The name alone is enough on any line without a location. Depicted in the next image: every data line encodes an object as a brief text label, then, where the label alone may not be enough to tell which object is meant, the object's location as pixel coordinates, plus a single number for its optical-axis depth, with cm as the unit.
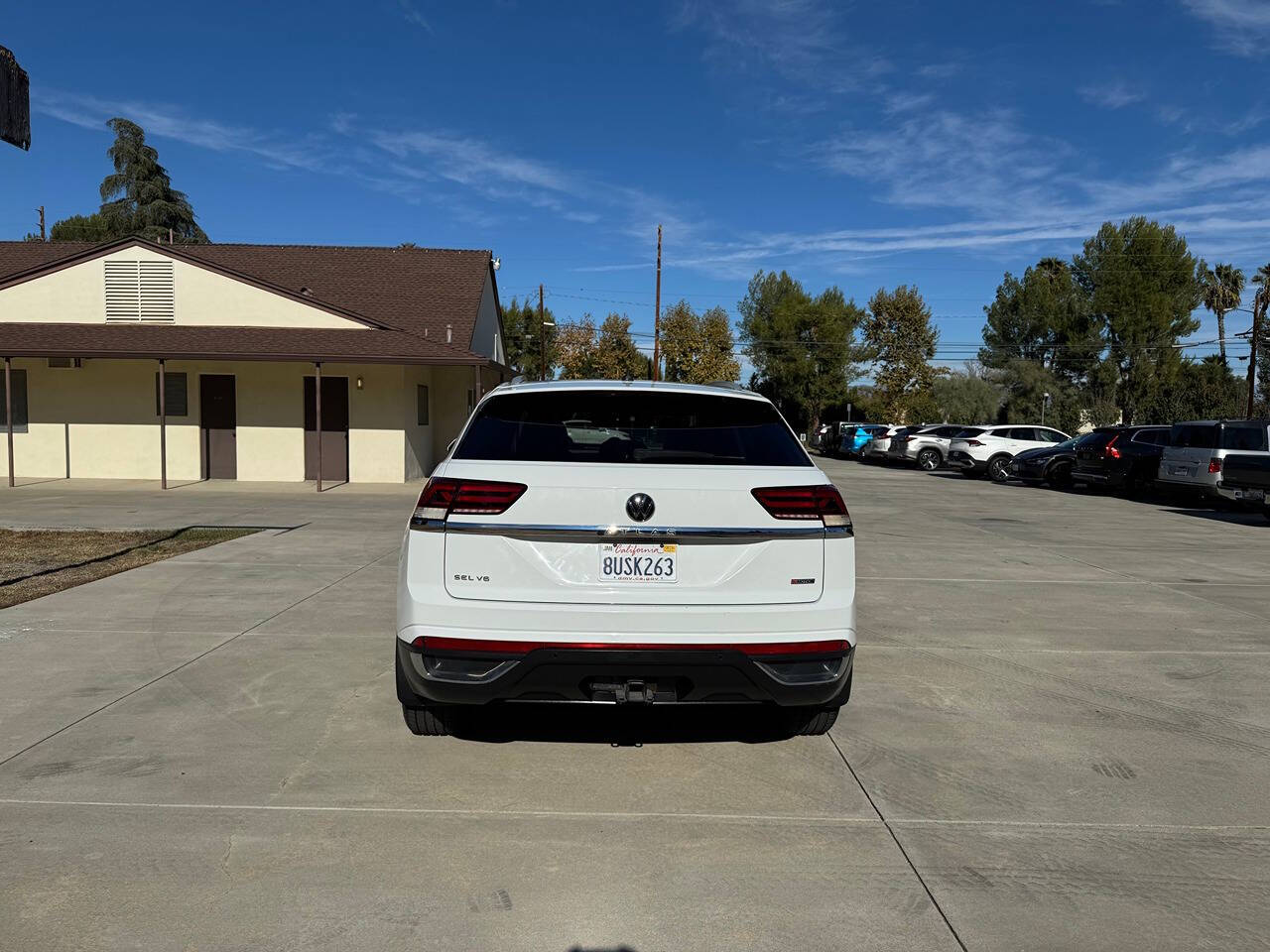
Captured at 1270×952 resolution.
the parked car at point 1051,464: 2562
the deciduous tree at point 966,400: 7194
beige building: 2259
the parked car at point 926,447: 3553
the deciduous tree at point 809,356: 6981
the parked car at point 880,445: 3747
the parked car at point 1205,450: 1838
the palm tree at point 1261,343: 4591
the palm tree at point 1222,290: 7169
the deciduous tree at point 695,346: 5888
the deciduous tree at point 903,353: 5909
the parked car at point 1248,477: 1662
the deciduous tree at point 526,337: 6775
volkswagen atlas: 417
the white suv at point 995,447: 2942
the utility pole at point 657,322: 4612
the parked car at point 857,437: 4227
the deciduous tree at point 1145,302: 6206
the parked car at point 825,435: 4802
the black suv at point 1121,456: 2278
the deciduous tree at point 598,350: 5928
